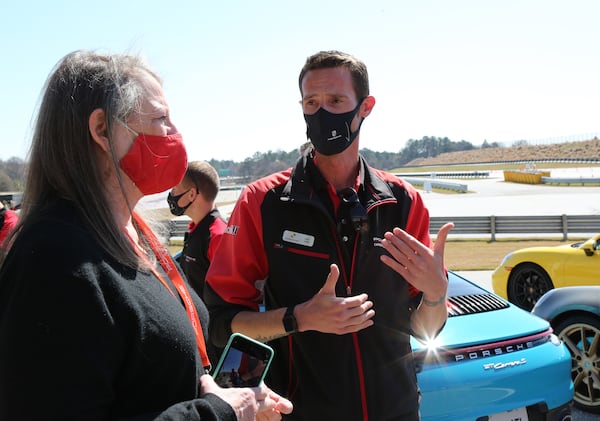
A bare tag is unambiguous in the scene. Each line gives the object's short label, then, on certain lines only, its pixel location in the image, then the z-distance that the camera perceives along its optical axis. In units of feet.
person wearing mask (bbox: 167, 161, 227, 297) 14.24
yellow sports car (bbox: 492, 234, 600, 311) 23.50
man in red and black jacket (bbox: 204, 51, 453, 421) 7.45
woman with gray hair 3.99
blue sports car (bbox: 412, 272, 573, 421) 11.55
